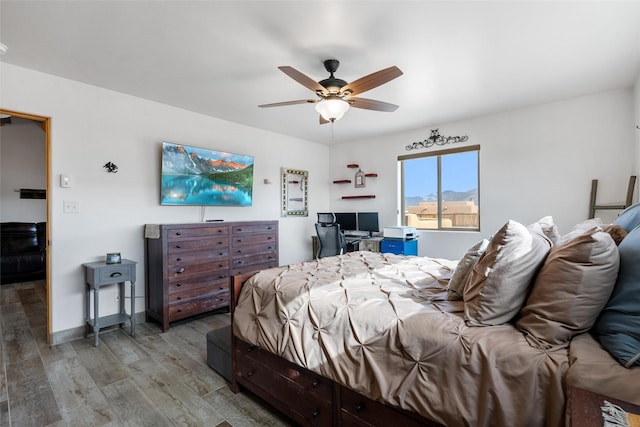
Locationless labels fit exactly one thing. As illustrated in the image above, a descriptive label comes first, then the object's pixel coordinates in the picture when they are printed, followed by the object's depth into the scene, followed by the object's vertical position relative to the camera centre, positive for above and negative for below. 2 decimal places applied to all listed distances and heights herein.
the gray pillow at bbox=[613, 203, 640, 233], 1.38 -0.05
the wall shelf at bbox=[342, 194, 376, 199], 5.21 +0.23
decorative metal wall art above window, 4.27 +1.04
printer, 4.23 -0.34
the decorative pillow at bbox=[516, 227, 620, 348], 0.97 -0.27
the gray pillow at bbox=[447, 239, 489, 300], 1.48 -0.33
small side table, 2.75 -0.68
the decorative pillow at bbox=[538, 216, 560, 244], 1.85 -0.13
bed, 0.93 -0.56
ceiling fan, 2.22 +1.01
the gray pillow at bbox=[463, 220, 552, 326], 1.14 -0.27
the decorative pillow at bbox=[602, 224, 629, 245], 1.28 -0.11
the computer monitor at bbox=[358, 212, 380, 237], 4.96 -0.21
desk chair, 4.42 -0.46
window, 4.27 +0.32
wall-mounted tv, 3.53 +0.44
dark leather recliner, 4.80 -0.70
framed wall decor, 5.00 +0.32
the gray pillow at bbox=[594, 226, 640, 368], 0.85 -0.34
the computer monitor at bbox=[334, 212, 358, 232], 5.20 -0.20
